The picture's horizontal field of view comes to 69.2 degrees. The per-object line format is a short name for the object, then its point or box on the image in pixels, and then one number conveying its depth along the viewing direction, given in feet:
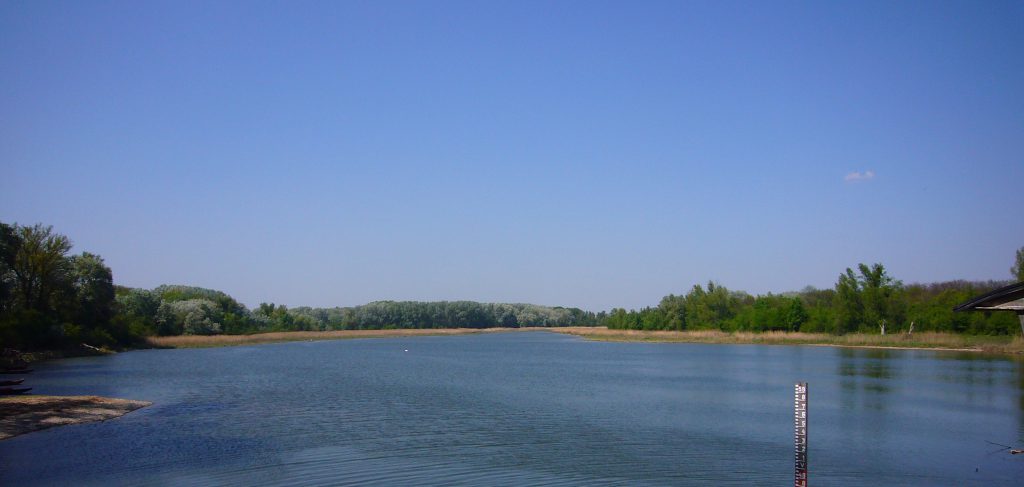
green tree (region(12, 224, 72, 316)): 172.24
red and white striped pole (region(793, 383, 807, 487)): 28.14
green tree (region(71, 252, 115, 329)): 183.83
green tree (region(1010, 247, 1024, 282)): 175.26
